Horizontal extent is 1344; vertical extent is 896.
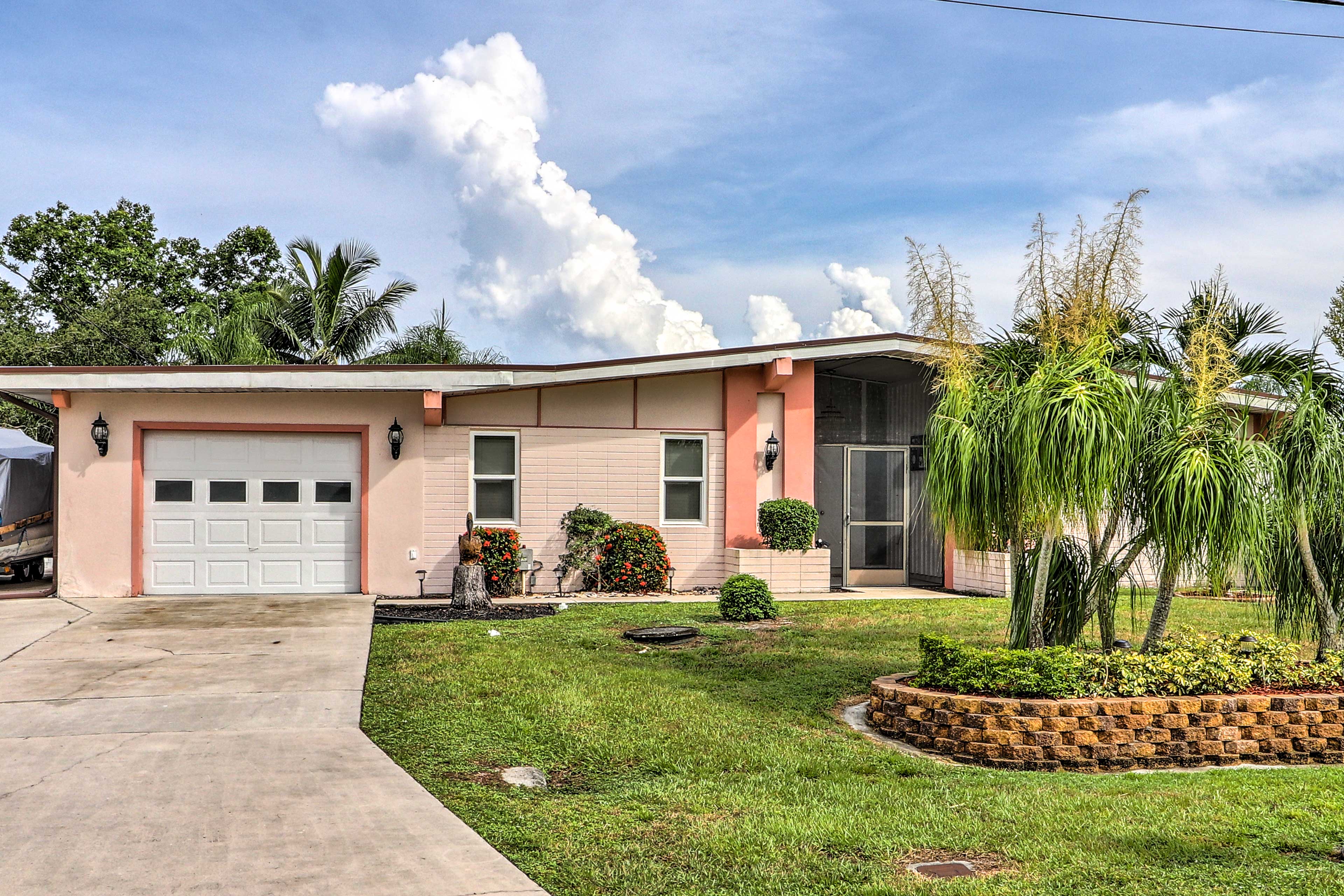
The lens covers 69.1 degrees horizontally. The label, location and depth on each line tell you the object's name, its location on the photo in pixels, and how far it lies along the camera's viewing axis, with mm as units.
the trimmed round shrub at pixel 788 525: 14117
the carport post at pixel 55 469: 12594
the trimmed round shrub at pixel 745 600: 11359
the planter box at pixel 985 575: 14516
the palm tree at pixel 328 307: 24953
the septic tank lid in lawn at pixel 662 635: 9812
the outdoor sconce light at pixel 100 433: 12461
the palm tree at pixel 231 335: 23562
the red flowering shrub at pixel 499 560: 13227
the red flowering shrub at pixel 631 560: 13859
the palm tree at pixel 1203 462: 6008
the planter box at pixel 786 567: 13992
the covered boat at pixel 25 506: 14586
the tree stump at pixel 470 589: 12039
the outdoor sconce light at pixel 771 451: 14398
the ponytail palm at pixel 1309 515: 6508
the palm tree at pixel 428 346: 24875
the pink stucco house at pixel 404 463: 12648
